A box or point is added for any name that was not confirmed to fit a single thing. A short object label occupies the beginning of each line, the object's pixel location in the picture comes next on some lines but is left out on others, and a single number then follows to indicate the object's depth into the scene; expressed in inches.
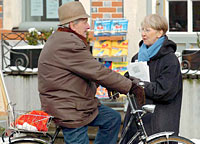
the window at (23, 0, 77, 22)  472.9
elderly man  235.4
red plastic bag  236.2
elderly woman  256.1
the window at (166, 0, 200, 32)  431.2
